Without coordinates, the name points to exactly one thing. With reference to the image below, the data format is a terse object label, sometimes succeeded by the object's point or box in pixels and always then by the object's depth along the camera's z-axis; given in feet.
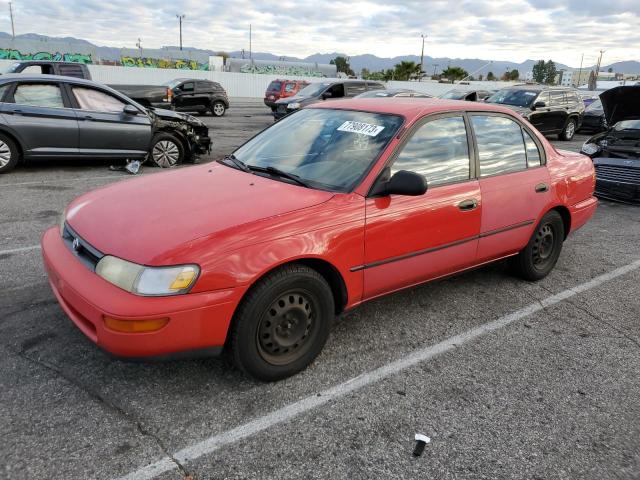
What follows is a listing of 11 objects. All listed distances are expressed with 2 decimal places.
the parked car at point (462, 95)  57.39
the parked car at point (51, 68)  41.75
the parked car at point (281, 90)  70.61
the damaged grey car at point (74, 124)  25.61
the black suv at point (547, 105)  51.13
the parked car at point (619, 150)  24.98
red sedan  8.23
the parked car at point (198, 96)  64.80
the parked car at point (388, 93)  49.56
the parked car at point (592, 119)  60.49
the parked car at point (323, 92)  54.40
